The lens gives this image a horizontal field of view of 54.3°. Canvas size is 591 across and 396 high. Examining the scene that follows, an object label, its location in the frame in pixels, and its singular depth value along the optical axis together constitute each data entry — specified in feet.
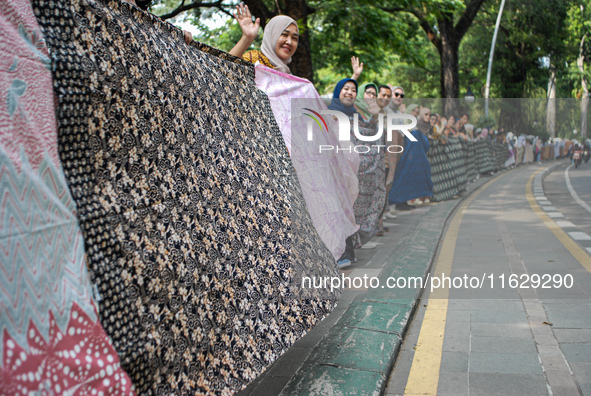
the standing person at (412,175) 35.09
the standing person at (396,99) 32.27
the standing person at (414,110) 39.27
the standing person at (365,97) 23.66
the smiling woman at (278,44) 15.61
